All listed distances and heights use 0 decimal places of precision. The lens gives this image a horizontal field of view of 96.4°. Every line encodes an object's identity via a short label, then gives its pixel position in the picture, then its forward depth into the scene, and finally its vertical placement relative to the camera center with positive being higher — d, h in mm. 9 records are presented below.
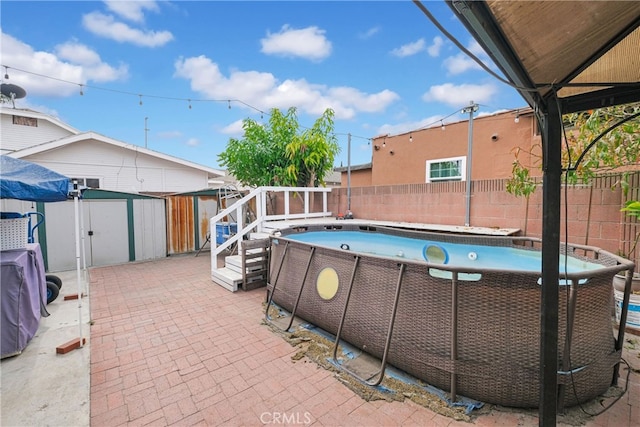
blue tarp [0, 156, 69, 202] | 3158 +166
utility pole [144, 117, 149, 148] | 17266 +4063
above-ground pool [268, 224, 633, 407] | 2230 -1093
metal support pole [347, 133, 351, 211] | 8188 +883
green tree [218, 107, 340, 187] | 8422 +1385
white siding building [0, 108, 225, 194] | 10023 +1477
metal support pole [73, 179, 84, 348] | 3455 -286
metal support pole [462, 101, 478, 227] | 5555 +881
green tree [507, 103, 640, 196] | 3414 +624
